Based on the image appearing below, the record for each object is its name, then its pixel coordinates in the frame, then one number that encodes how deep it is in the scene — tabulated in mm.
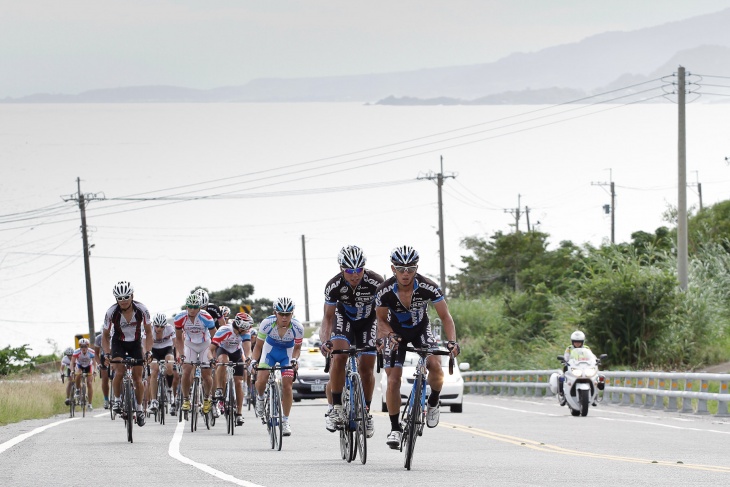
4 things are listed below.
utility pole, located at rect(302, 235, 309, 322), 104238
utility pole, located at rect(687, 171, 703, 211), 101800
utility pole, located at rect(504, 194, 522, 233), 99625
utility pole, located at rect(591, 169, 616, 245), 87169
